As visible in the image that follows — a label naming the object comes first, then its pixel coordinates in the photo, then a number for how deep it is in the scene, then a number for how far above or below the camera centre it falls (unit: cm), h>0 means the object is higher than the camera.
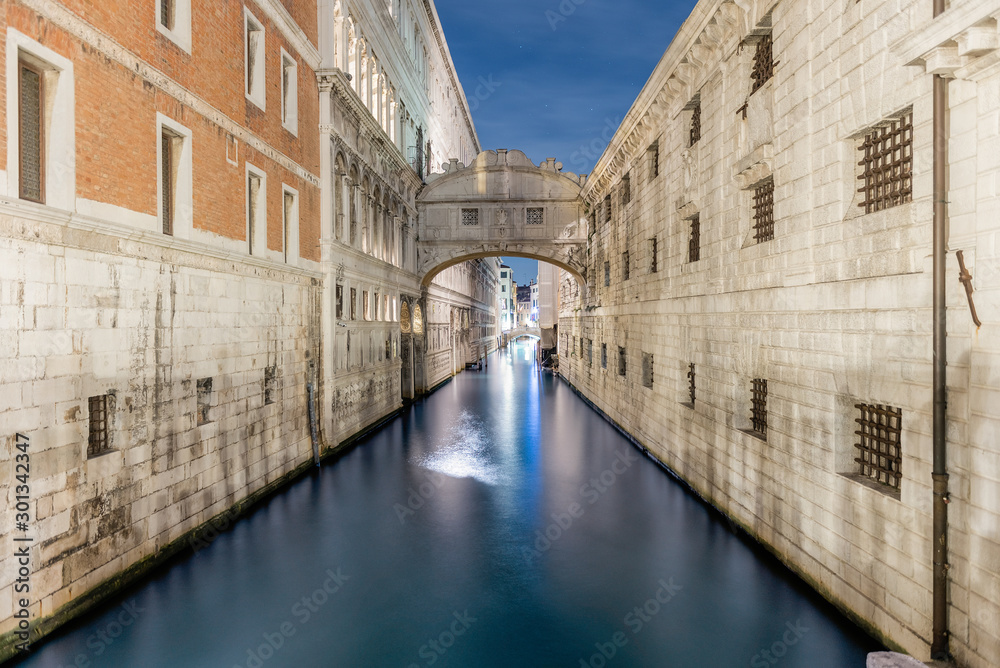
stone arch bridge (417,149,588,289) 2942 +565
